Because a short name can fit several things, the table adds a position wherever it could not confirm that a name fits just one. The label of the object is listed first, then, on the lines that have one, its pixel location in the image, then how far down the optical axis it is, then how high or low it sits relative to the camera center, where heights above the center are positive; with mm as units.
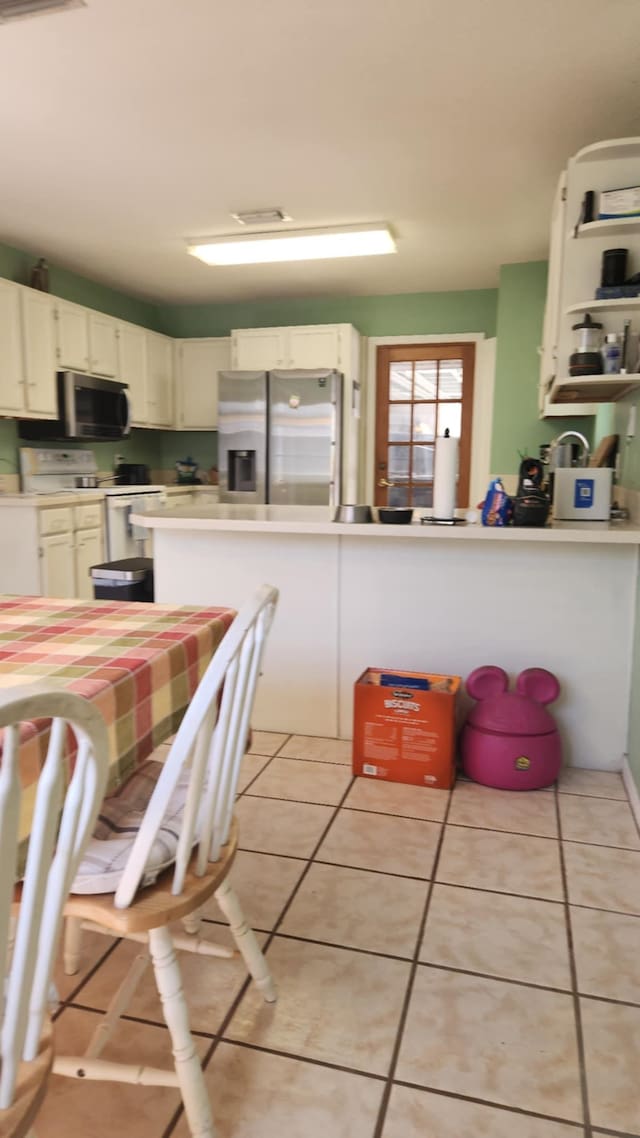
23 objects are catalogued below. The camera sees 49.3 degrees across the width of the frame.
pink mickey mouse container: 2330 -864
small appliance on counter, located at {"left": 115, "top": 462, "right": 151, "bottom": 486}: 5547 -1
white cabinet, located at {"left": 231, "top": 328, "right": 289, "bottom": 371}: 5383 +982
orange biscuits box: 2350 -863
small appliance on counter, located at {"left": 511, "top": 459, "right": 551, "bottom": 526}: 2445 -93
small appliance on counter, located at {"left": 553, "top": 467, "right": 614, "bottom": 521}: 2520 -52
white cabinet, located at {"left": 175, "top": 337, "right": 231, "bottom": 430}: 5809 +796
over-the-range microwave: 4570 +422
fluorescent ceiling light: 3998 +1373
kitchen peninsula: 2457 -459
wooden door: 5594 +530
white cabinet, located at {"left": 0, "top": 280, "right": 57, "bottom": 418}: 4098 +732
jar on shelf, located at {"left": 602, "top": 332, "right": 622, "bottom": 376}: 2346 +421
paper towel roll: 2553 -17
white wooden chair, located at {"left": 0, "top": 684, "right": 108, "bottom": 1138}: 676 -426
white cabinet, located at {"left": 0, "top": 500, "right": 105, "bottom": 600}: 4086 -457
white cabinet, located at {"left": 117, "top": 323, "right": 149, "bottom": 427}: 5254 +826
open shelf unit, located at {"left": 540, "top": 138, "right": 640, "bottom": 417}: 2354 +799
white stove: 4727 -115
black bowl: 2523 -141
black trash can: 3232 -499
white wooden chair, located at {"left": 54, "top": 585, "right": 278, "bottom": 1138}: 1027 -606
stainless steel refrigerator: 5145 +307
